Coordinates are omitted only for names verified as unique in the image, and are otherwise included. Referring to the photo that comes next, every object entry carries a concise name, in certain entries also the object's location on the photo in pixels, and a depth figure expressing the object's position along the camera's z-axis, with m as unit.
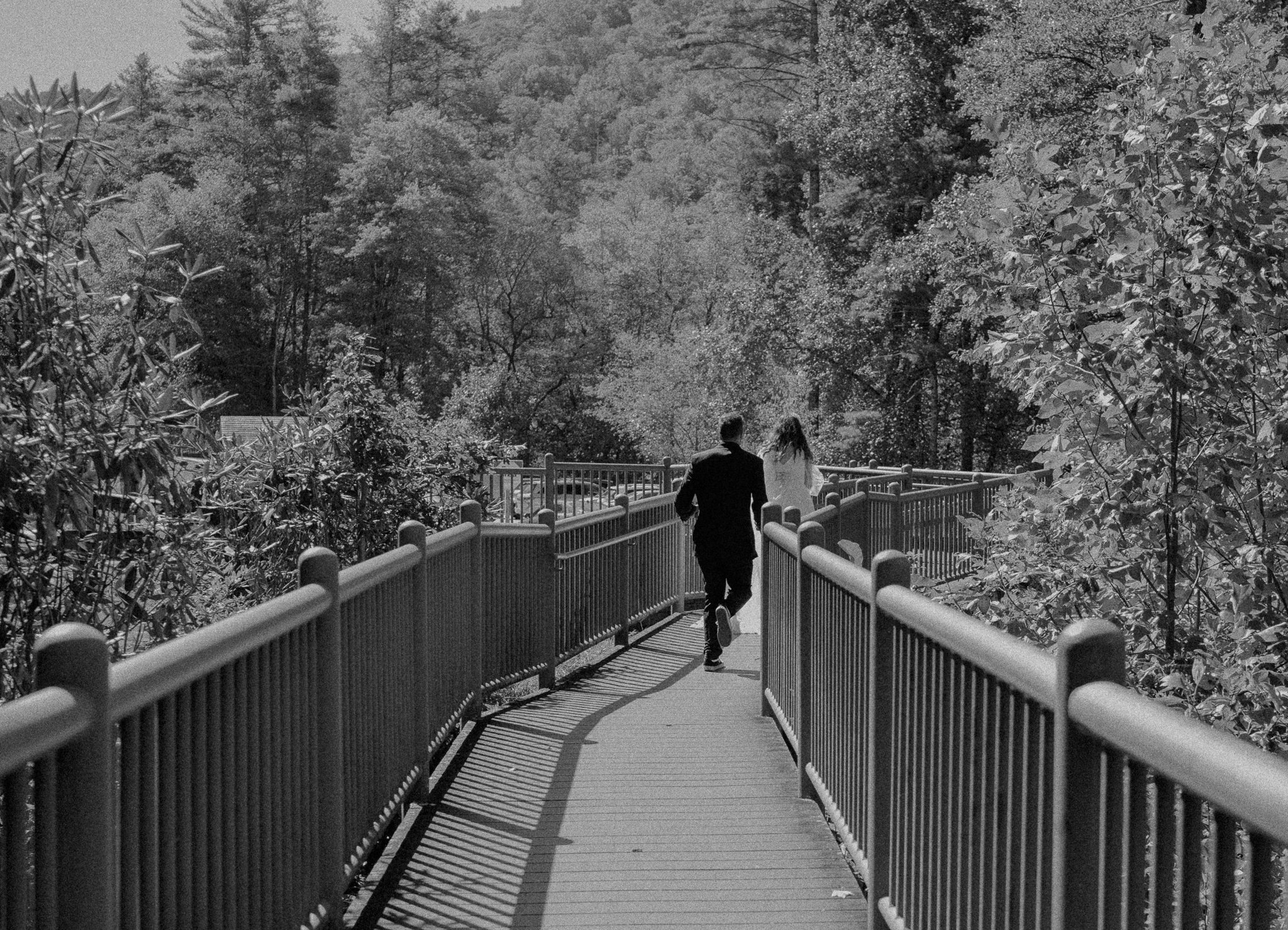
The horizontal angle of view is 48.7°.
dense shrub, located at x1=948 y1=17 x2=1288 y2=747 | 5.23
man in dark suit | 10.12
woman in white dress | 11.47
